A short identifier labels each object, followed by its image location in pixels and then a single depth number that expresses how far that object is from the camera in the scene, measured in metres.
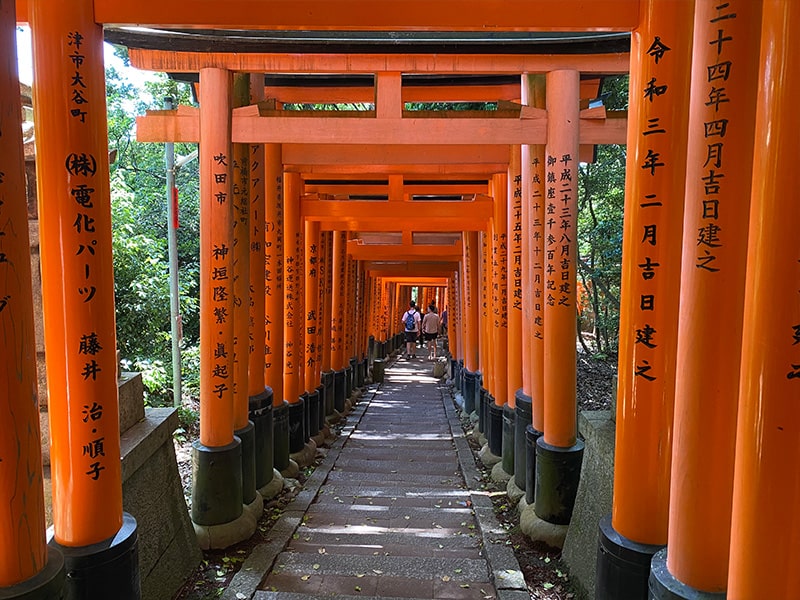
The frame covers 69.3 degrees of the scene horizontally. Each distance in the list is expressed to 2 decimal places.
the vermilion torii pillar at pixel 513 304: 6.29
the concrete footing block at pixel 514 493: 5.57
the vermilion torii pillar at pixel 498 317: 7.29
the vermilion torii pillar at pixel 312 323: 8.81
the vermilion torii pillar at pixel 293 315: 7.51
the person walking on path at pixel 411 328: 21.42
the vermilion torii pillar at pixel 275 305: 6.62
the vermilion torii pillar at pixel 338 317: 11.49
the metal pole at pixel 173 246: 7.66
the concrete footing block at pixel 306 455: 7.45
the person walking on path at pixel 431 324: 20.30
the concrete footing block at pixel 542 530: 4.61
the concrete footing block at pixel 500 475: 6.45
